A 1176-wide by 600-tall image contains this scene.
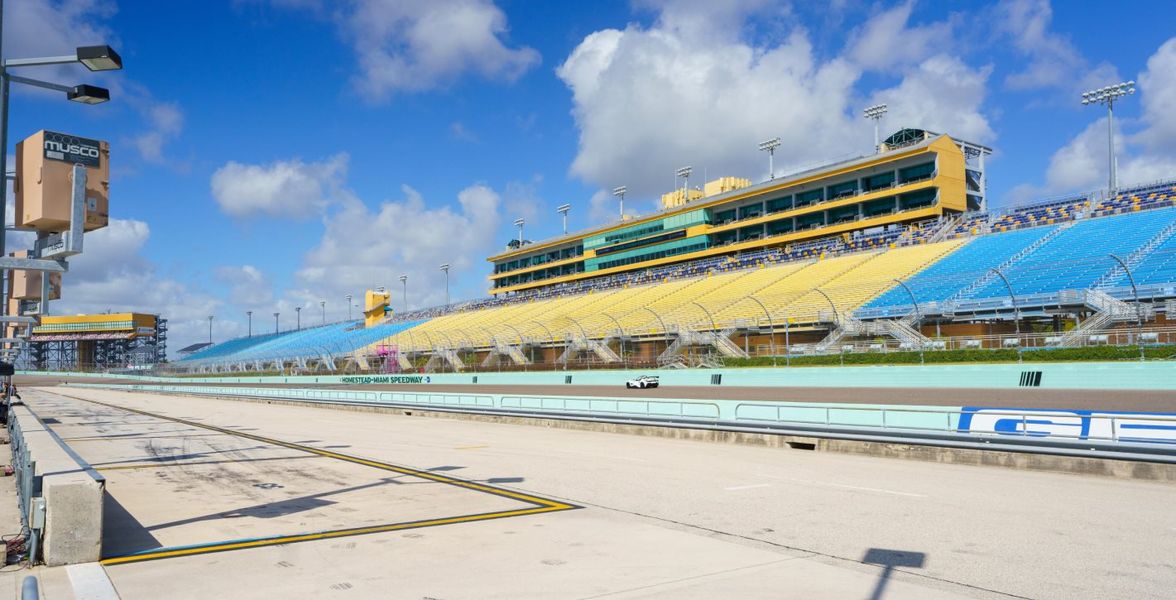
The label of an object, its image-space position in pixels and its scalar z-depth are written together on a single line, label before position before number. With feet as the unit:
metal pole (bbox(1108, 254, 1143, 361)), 94.68
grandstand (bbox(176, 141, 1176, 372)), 118.83
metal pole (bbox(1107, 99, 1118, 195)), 190.08
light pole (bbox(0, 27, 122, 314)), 24.62
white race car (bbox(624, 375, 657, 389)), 132.87
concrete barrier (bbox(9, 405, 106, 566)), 24.31
